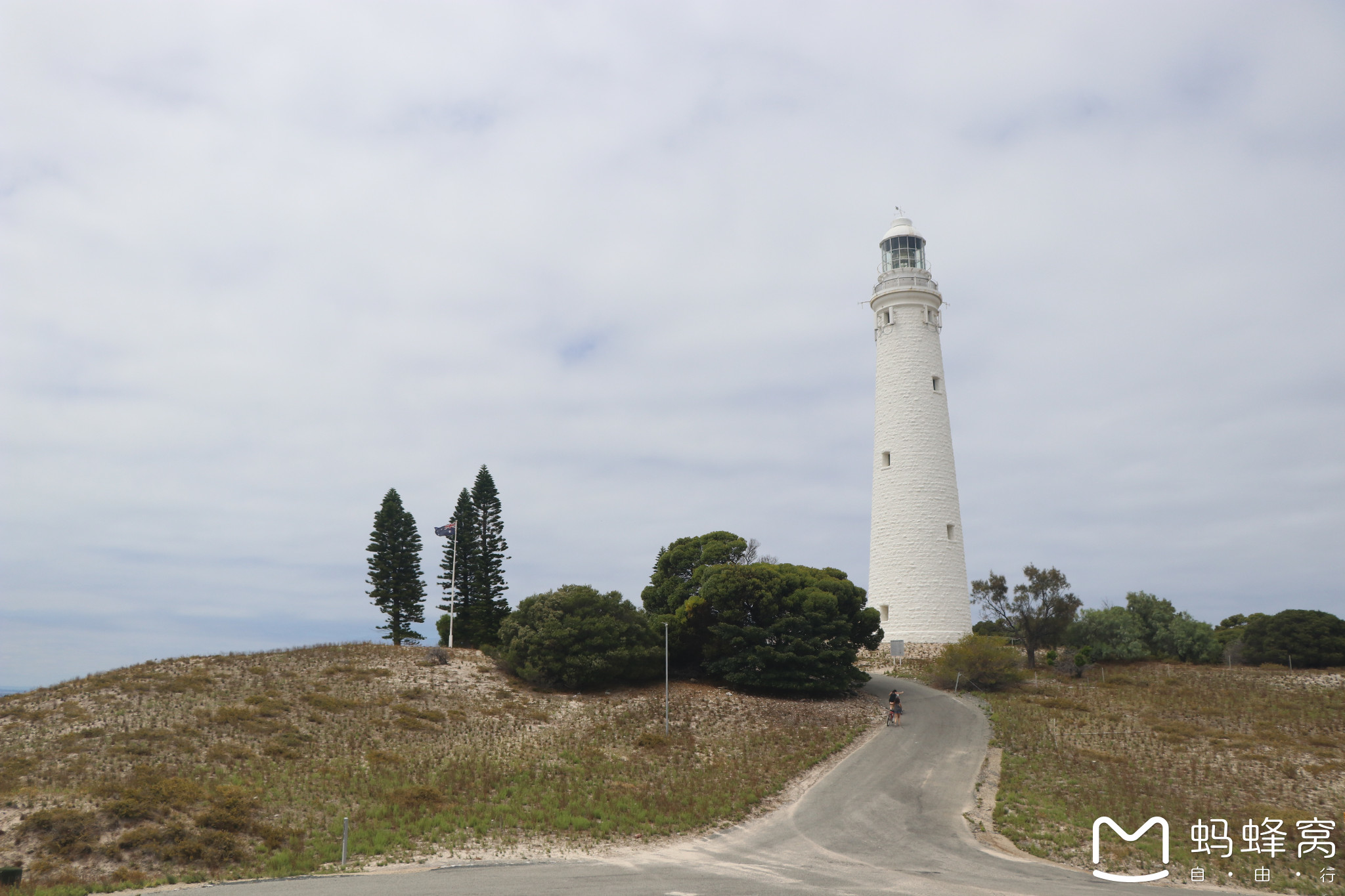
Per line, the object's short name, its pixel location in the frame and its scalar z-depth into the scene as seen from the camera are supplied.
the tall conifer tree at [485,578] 44.94
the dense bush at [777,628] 30.28
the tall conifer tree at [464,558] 46.19
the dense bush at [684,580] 32.56
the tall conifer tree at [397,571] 45.59
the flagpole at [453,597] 41.62
